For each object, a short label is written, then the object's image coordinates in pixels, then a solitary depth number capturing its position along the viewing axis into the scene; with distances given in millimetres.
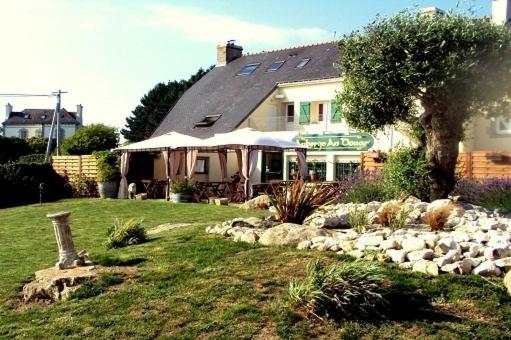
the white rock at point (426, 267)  6510
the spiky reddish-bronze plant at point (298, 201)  9805
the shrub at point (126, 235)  10000
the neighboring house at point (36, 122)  79375
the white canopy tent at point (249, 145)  20359
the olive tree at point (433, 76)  10477
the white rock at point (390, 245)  7336
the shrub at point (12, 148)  36900
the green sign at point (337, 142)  26047
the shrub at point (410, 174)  11648
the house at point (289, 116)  25906
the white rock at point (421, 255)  6879
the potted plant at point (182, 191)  20609
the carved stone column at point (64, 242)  8220
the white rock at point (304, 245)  7867
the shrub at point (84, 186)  25219
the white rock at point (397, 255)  6970
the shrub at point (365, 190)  12531
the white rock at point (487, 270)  6457
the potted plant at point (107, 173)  24016
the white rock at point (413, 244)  7156
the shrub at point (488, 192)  10750
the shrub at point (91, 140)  30906
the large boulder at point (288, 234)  8195
